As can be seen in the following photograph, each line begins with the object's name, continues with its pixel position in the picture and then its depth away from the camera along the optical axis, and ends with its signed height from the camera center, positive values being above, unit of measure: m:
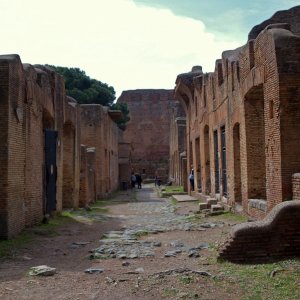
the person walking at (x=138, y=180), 40.62 -0.42
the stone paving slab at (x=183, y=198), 21.96 -1.13
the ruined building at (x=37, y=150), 10.47 +0.77
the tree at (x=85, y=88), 38.66 +7.29
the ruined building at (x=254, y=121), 9.81 +1.38
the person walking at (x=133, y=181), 41.19 -0.50
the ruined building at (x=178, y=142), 36.50 +2.63
